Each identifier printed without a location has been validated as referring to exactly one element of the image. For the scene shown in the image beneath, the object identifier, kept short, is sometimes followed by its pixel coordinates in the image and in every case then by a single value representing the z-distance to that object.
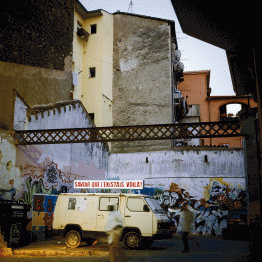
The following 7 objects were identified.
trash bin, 12.78
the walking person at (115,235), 8.37
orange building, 40.00
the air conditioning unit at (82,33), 29.84
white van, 13.16
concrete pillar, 12.18
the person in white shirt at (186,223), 12.27
